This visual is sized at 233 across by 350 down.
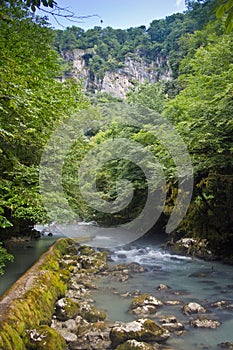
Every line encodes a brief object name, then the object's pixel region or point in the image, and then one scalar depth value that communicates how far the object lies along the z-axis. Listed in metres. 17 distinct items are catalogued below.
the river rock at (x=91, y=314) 6.18
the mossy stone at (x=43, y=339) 4.55
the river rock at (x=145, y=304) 6.69
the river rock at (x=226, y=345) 5.09
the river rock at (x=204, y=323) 5.86
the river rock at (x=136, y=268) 10.78
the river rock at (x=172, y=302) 7.18
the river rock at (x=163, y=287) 8.55
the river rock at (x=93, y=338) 5.09
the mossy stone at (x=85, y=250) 13.00
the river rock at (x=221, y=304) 7.00
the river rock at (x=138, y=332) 5.13
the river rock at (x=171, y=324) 5.73
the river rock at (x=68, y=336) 5.23
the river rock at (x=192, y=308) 6.56
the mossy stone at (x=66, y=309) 6.21
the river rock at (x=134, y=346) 4.74
